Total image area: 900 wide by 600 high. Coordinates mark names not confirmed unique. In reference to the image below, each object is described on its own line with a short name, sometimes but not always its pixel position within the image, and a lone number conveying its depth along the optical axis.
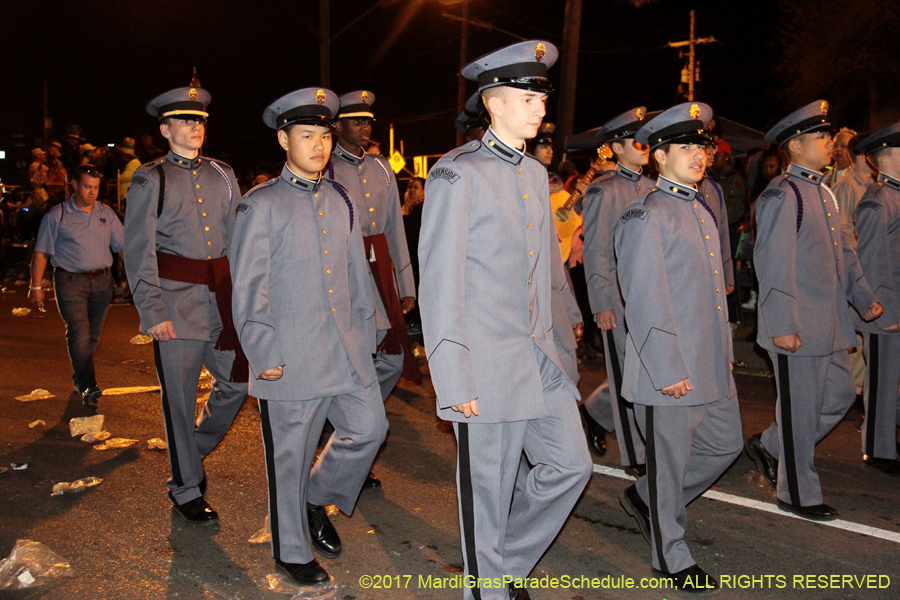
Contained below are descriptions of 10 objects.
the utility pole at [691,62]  36.44
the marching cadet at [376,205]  6.07
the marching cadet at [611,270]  5.98
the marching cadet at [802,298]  5.04
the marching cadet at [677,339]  4.19
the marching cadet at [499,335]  3.57
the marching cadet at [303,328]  4.26
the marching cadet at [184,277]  5.10
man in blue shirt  8.23
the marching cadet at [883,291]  6.04
